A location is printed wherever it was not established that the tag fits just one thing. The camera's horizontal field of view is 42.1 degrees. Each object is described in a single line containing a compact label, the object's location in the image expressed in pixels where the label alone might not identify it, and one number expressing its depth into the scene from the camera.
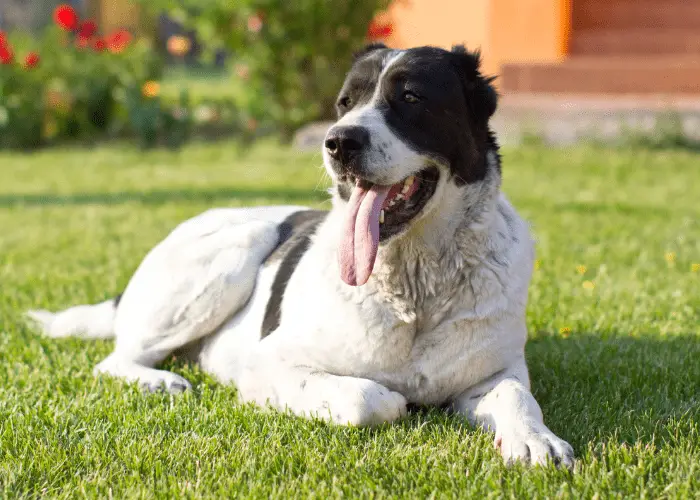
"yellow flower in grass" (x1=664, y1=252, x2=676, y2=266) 6.10
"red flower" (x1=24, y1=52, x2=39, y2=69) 11.84
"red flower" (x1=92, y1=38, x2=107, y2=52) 12.57
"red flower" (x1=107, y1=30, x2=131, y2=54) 12.55
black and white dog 3.28
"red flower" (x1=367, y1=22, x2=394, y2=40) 11.86
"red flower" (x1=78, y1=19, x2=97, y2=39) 12.37
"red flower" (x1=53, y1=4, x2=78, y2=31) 11.94
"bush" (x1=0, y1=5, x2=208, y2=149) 12.01
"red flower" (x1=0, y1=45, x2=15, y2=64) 12.01
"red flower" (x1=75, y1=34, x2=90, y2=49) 12.41
